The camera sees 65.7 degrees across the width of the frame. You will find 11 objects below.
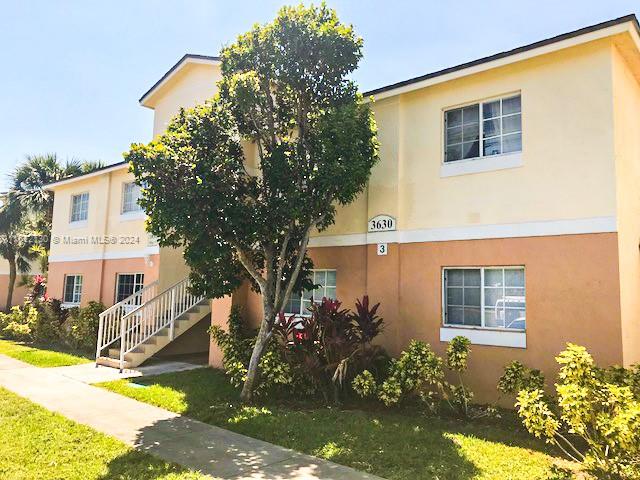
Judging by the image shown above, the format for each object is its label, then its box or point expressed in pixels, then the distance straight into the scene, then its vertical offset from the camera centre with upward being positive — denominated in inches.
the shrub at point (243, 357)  361.4 -46.1
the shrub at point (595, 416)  196.2 -46.2
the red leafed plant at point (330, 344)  344.8 -31.0
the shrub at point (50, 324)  688.4 -43.2
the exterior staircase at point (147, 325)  502.3 -31.2
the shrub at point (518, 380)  292.8 -44.2
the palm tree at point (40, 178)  879.7 +203.7
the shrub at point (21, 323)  707.4 -46.2
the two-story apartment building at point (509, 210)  310.5 +67.1
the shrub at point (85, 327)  607.8 -41.4
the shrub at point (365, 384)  327.0 -55.1
